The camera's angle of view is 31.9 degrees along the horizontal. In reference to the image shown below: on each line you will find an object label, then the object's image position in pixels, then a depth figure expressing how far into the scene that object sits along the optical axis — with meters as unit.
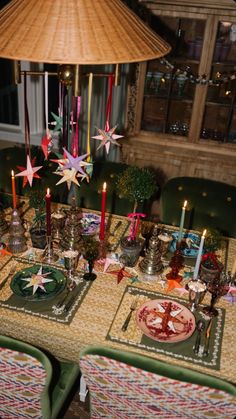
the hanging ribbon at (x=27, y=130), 1.71
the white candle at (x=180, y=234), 2.04
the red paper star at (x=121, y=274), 1.91
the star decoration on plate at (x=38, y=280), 1.81
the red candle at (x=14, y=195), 2.03
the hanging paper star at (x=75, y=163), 1.73
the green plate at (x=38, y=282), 1.77
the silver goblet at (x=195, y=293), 1.76
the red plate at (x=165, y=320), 1.63
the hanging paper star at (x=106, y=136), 1.94
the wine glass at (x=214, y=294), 1.74
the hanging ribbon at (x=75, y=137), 1.63
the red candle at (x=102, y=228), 1.98
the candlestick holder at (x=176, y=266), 1.94
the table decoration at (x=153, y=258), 1.93
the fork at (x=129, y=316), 1.64
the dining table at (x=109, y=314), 1.57
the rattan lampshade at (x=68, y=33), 0.96
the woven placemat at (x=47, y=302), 1.68
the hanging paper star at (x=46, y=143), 1.90
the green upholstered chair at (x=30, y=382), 1.32
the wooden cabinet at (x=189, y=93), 3.25
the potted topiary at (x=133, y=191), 1.96
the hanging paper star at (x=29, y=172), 1.97
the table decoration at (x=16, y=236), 2.04
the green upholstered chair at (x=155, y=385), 1.27
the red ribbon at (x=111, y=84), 1.69
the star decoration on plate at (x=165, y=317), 1.68
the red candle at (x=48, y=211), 1.89
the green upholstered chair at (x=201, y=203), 2.55
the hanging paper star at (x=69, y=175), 1.77
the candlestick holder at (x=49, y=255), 2.01
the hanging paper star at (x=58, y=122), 1.95
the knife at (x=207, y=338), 1.56
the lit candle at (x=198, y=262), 1.82
